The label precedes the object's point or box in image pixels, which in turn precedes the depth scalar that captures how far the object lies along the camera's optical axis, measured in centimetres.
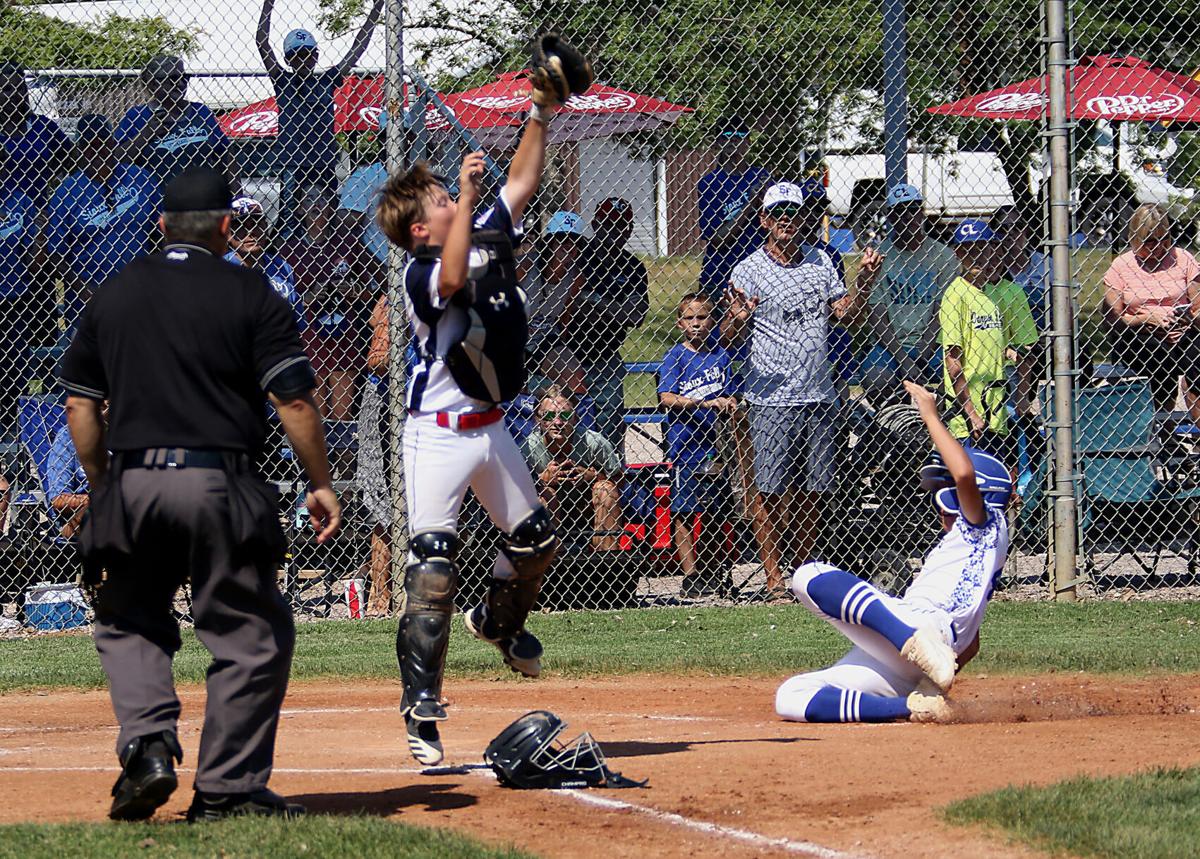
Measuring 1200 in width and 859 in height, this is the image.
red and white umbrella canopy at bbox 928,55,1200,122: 2222
